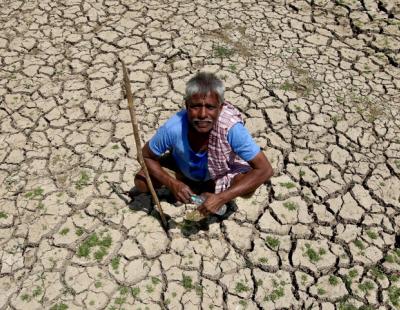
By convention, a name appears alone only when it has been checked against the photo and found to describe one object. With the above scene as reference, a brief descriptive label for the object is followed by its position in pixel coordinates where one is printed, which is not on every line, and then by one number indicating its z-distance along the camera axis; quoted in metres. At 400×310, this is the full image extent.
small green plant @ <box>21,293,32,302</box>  2.83
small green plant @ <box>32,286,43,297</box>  2.85
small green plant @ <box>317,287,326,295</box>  2.86
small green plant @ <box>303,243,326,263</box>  3.01
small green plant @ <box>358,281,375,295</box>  2.86
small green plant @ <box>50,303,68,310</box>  2.79
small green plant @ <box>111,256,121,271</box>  2.97
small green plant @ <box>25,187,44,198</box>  3.38
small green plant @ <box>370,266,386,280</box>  2.92
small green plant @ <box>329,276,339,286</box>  2.89
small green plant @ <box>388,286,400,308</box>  2.80
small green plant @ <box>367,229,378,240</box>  3.12
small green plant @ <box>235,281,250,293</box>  2.87
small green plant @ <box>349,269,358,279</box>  2.93
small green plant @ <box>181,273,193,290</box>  2.88
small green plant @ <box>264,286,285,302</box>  2.83
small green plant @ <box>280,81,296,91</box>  4.21
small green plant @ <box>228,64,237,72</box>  4.40
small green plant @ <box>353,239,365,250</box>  3.07
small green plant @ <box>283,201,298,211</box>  3.29
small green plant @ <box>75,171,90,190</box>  3.44
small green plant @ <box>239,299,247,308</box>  2.81
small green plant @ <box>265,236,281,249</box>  3.09
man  2.58
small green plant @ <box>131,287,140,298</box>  2.84
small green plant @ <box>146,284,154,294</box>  2.86
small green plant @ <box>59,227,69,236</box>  3.15
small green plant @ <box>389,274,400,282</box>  2.90
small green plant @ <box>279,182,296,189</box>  3.43
